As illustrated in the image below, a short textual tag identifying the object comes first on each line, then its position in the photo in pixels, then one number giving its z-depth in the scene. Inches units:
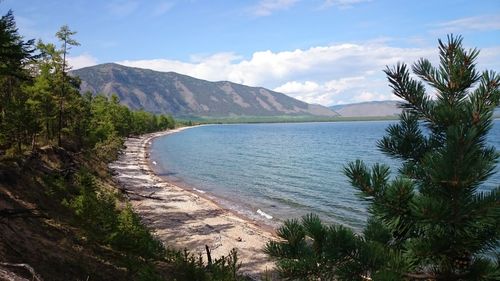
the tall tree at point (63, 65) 1357.3
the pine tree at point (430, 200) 118.1
